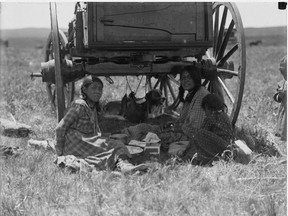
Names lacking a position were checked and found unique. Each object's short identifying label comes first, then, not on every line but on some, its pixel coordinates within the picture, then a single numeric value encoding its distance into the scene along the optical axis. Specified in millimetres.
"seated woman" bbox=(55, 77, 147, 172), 4727
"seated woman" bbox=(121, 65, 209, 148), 5422
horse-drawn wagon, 5195
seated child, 4980
